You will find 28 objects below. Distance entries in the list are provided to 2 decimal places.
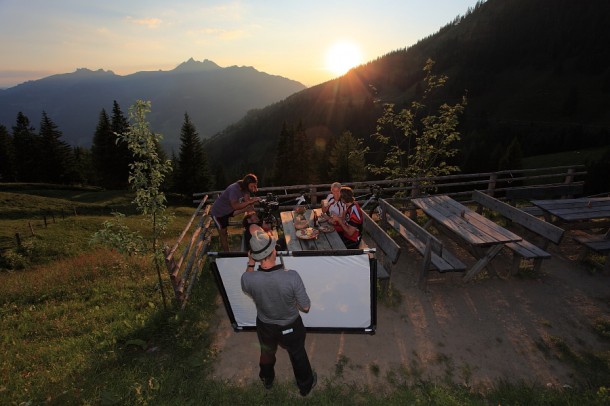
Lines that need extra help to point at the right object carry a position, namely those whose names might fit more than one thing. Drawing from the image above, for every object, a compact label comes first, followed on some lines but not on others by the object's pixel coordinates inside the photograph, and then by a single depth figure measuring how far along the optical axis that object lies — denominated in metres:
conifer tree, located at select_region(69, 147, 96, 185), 49.97
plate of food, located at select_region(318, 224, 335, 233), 7.20
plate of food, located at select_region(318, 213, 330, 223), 7.63
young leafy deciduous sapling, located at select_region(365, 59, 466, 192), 14.45
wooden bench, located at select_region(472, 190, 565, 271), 7.43
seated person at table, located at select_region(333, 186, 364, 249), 7.07
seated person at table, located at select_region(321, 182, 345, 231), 7.36
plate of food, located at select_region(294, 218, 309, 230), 7.23
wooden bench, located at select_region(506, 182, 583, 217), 11.34
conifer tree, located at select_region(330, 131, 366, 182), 47.25
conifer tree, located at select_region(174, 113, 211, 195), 42.69
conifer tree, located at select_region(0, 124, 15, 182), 46.19
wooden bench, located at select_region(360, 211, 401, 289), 6.56
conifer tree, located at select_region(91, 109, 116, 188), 44.09
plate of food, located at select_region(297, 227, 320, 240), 6.72
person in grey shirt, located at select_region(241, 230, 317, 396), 3.98
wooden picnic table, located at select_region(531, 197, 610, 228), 8.45
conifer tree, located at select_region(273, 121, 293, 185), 48.44
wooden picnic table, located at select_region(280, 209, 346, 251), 6.63
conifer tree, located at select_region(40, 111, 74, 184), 46.03
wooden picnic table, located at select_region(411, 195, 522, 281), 7.12
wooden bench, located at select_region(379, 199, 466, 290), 6.95
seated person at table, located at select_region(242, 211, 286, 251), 7.76
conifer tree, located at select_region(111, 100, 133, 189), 42.53
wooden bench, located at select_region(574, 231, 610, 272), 7.83
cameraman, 7.88
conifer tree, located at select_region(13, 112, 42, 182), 46.38
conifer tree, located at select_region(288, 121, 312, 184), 48.44
